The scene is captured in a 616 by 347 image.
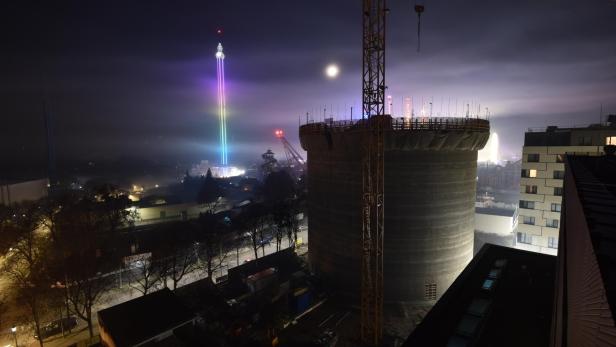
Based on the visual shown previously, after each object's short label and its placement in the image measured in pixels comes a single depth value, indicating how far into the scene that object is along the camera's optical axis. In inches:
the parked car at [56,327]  1042.1
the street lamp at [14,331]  968.9
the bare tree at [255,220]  1726.1
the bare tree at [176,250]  1277.1
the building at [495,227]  2150.6
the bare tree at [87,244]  1054.4
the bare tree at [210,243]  1406.3
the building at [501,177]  5595.5
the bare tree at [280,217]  1726.1
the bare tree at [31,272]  956.0
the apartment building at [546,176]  1665.8
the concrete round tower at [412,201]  1154.0
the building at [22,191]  2763.3
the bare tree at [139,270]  1384.7
